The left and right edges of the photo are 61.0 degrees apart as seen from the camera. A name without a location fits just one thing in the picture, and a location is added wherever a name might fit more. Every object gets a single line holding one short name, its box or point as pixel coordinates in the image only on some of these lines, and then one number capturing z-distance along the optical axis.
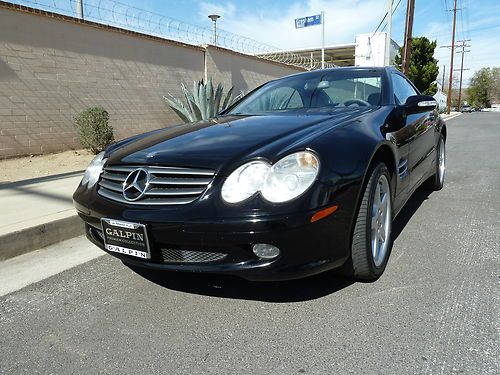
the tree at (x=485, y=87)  101.44
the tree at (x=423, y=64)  34.38
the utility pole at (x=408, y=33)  17.44
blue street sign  20.75
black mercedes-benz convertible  2.15
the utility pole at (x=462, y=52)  69.82
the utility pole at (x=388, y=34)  16.11
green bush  8.11
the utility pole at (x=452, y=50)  51.31
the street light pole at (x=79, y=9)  8.70
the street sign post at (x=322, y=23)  19.86
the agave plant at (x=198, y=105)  9.27
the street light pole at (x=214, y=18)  13.63
